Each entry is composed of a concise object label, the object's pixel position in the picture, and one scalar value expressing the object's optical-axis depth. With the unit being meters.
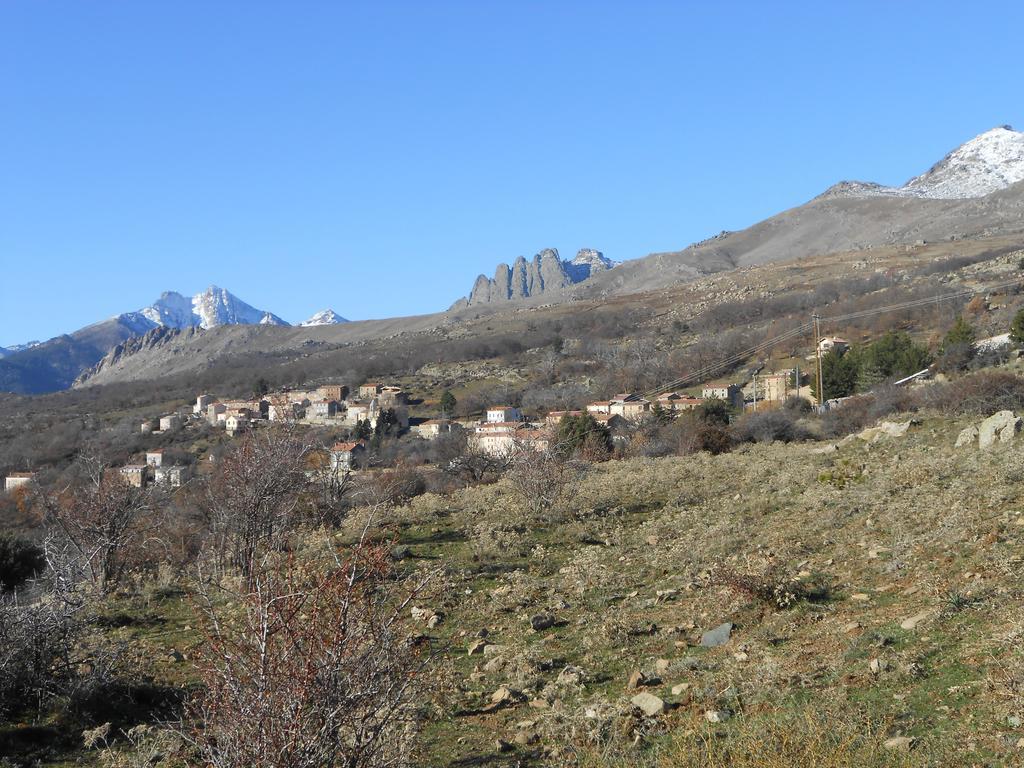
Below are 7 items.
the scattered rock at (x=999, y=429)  16.38
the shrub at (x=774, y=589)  9.37
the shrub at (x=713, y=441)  27.41
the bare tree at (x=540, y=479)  17.72
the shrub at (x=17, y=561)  16.62
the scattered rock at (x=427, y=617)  10.73
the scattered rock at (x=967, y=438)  17.12
